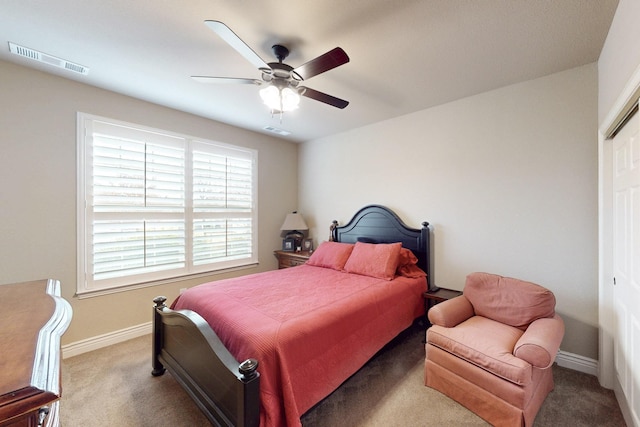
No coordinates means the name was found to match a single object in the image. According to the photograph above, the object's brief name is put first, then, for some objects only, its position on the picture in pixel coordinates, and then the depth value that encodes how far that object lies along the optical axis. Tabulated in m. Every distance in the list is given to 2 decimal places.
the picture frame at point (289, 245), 4.26
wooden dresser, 0.64
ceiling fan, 1.59
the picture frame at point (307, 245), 4.34
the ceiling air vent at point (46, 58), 2.05
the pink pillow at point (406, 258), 3.02
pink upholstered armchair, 1.61
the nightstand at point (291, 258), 3.93
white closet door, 1.51
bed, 1.44
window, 2.69
